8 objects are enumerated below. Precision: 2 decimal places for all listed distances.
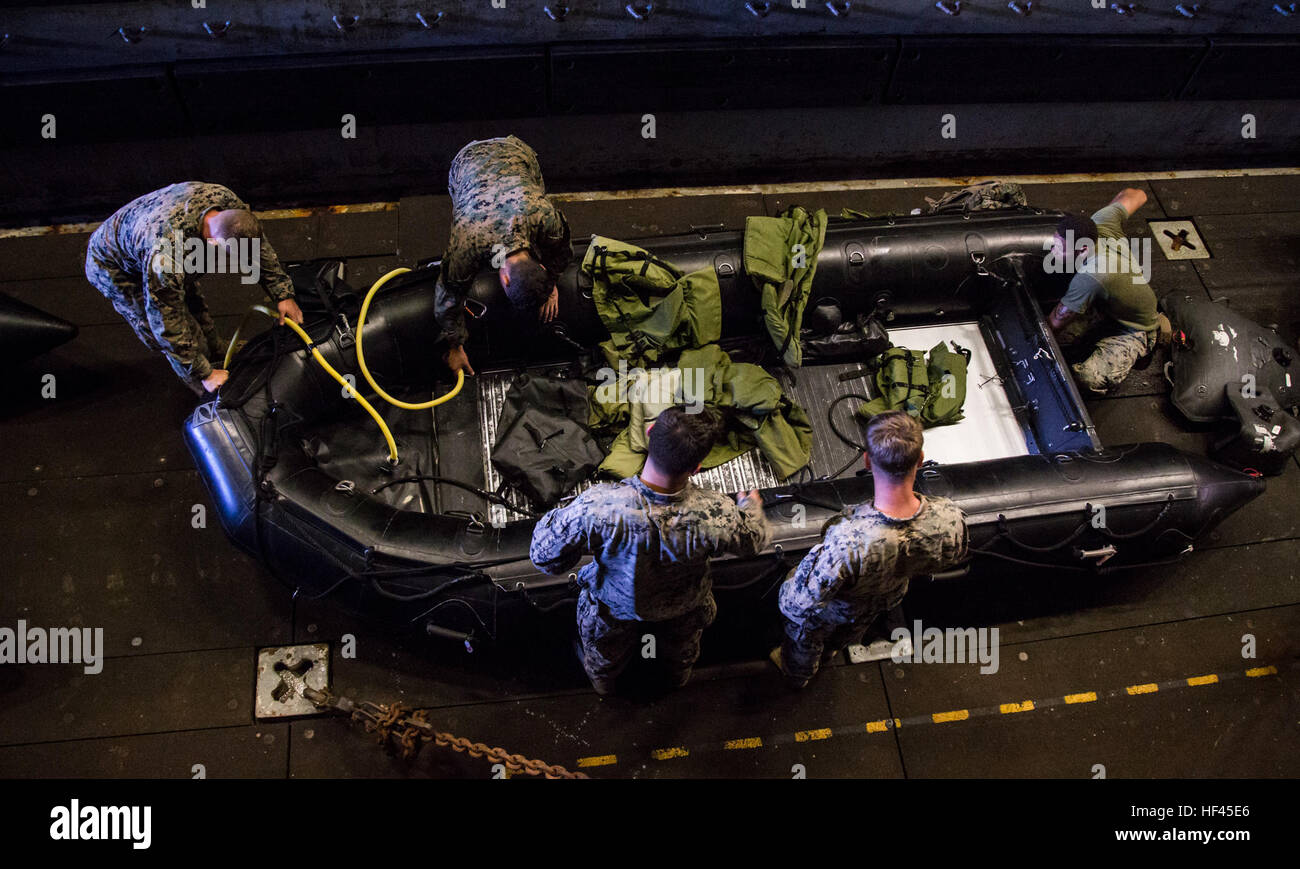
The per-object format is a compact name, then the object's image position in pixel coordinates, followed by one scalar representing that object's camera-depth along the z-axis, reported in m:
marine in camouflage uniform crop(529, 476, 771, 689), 2.30
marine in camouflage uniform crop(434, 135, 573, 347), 3.11
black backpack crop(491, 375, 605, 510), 3.36
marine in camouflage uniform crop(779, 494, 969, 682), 2.40
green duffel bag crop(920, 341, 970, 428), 3.61
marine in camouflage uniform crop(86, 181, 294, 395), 2.95
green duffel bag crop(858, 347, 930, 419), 3.62
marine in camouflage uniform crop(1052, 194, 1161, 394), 3.56
